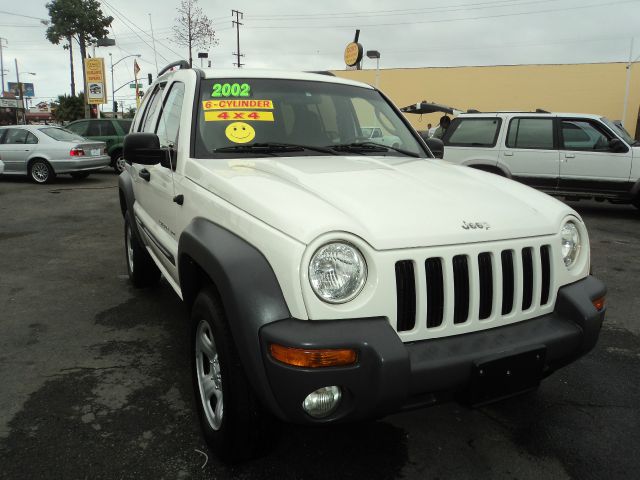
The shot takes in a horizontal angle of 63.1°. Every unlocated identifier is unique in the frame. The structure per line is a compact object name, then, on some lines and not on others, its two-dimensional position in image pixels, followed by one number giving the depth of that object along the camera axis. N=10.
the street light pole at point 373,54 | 28.95
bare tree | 32.44
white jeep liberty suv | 1.82
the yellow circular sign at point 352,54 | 27.69
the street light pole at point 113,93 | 42.84
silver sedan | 12.92
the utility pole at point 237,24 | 55.25
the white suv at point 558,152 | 8.80
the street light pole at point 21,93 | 47.72
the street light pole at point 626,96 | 30.41
